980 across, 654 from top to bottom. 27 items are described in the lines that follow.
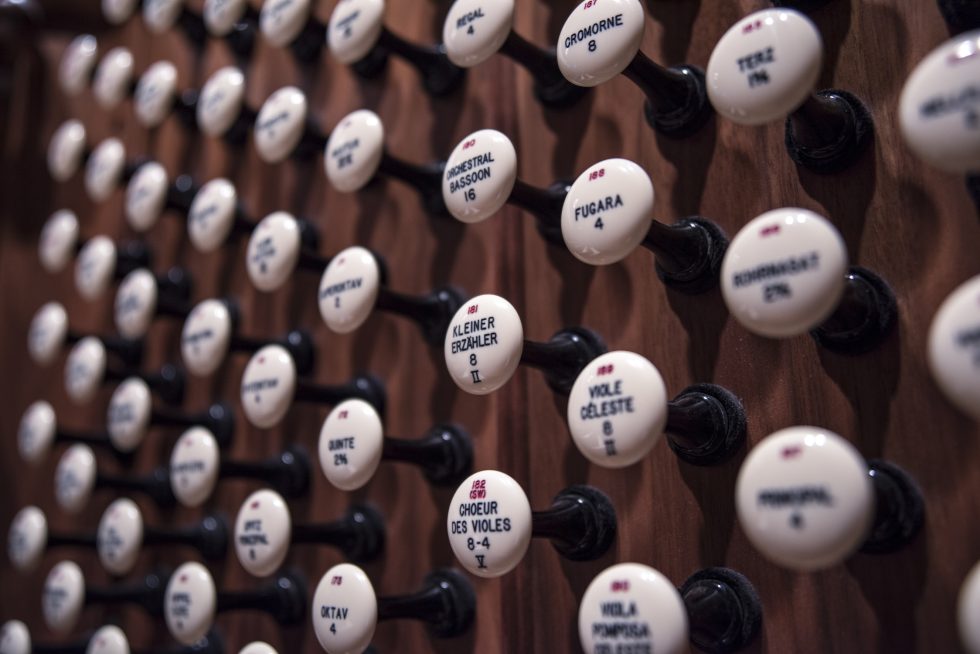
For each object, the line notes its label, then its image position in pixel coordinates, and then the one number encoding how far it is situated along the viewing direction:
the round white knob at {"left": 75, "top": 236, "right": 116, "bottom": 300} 0.69
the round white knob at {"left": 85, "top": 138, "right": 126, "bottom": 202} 0.72
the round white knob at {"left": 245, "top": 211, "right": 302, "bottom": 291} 0.54
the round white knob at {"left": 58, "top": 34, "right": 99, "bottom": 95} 0.80
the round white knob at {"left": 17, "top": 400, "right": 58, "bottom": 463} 0.67
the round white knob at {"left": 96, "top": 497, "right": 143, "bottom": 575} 0.58
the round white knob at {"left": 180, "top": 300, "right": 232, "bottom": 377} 0.57
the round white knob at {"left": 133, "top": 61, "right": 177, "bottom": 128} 0.70
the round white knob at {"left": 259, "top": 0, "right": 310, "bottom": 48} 0.58
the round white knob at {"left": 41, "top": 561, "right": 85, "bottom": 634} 0.59
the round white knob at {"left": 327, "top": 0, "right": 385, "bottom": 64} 0.51
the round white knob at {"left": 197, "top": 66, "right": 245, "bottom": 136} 0.62
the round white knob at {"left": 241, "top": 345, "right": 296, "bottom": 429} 0.51
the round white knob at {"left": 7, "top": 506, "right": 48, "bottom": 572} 0.63
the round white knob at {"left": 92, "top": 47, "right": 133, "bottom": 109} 0.74
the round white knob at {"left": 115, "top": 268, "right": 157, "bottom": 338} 0.64
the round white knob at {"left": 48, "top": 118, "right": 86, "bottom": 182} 0.76
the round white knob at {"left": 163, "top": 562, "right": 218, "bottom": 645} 0.50
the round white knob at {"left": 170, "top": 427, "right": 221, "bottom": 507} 0.54
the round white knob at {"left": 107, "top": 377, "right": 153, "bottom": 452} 0.61
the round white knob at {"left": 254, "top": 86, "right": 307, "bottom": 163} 0.56
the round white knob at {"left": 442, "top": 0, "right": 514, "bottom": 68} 0.44
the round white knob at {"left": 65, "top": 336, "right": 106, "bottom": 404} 0.66
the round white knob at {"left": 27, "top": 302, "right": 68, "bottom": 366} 0.70
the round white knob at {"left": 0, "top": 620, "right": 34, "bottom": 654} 0.60
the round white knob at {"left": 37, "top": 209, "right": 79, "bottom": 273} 0.73
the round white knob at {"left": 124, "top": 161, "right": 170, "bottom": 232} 0.67
